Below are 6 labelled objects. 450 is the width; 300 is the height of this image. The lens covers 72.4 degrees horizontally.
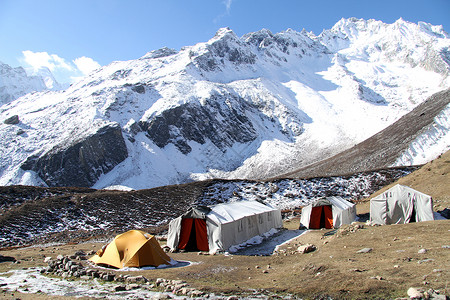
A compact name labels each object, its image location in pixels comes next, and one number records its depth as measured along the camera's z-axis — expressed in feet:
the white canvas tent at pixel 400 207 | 62.90
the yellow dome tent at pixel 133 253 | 45.68
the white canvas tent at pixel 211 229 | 60.90
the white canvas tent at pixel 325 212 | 85.25
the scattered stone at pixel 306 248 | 51.13
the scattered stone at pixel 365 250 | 41.60
